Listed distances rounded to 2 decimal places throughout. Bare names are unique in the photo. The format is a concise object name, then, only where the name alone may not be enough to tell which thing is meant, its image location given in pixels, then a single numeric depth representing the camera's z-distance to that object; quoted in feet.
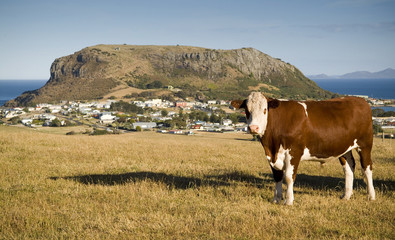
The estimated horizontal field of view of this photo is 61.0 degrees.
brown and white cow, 24.45
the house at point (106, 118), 343.11
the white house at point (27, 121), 316.97
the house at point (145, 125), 297.74
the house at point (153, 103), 501.56
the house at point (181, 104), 515.50
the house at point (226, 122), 338.38
